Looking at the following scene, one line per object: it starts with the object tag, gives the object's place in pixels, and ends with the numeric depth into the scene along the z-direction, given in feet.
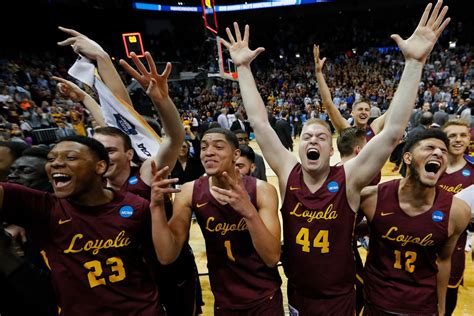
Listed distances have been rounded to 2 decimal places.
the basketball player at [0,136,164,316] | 6.46
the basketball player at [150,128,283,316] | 7.53
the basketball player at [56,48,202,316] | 7.24
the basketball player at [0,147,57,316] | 4.96
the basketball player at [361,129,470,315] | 7.44
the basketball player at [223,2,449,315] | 7.34
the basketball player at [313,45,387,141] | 13.62
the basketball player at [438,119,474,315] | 10.94
